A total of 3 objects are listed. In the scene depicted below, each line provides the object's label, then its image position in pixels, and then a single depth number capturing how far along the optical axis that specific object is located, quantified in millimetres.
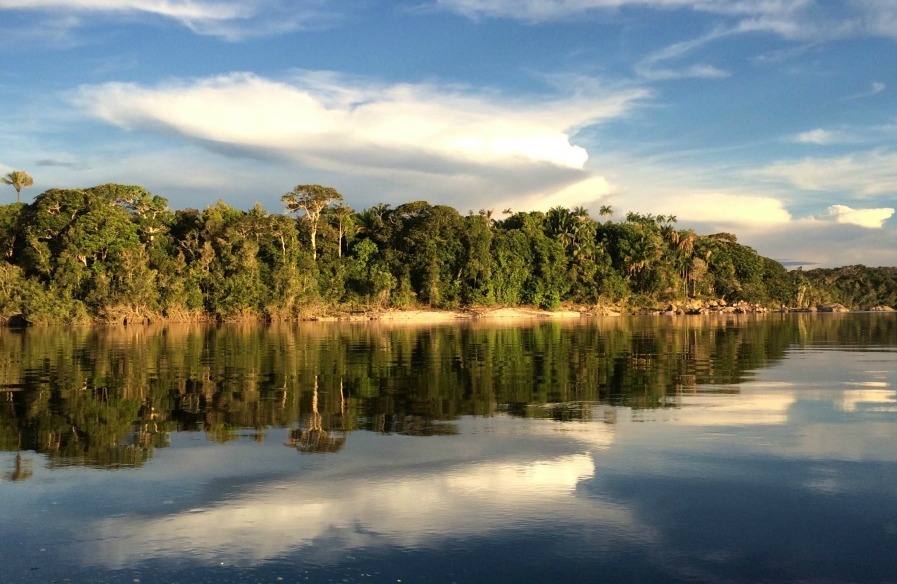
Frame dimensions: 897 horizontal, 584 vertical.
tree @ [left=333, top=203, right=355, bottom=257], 108706
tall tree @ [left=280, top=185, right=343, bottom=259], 102438
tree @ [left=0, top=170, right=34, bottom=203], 92500
